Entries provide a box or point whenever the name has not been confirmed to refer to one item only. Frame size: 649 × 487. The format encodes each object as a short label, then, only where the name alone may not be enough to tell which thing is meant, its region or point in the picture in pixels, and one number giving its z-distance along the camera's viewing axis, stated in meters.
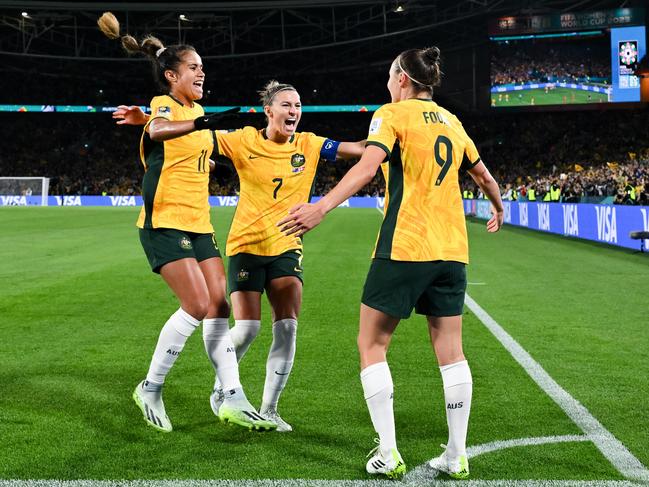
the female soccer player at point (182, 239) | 9.04
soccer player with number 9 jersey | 7.06
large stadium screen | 80.06
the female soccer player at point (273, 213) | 9.18
